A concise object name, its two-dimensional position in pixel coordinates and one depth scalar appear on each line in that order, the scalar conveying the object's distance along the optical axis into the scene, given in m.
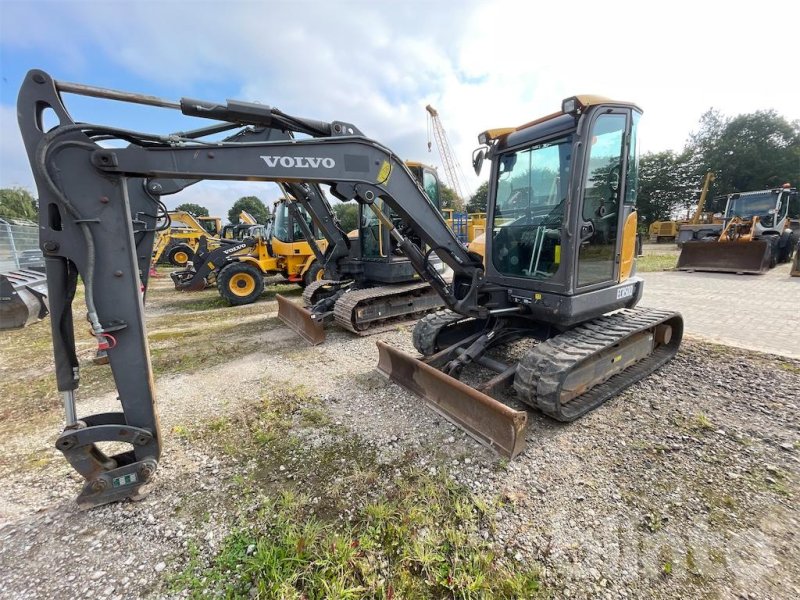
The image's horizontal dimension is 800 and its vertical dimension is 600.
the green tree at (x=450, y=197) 59.40
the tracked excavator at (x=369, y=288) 6.11
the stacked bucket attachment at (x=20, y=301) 7.00
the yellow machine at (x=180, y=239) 17.67
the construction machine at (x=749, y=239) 10.56
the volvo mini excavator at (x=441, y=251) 2.19
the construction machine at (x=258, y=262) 9.23
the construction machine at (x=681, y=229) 18.36
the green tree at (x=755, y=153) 33.00
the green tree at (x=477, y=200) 61.10
